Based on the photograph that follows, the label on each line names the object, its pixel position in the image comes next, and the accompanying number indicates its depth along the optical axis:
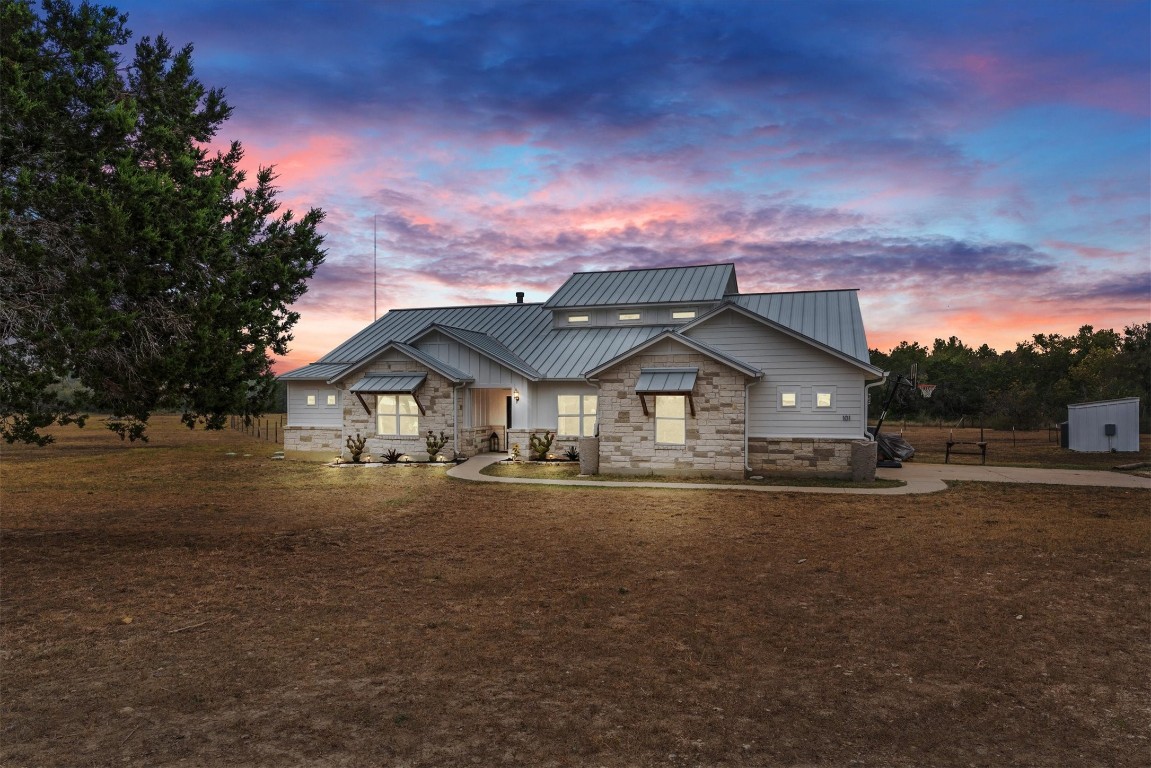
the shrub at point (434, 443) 24.06
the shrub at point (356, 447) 24.41
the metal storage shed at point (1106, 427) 28.41
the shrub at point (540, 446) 24.28
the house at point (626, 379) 20.20
